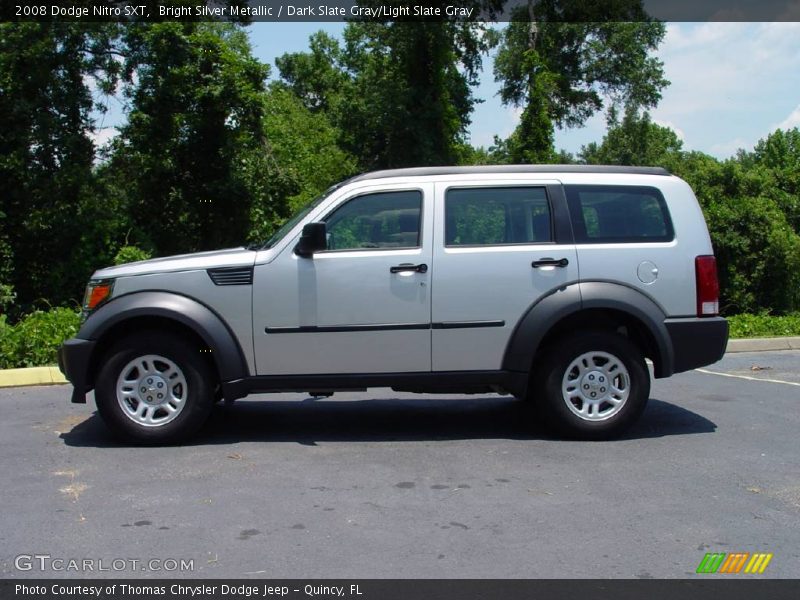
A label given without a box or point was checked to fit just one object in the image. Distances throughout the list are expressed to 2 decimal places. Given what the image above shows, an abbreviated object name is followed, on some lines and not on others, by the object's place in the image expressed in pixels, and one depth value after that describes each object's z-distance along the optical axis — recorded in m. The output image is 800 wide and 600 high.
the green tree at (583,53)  31.50
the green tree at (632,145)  35.33
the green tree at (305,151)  19.59
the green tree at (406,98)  22.89
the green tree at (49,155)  15.79
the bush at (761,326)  13.55
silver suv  6.49
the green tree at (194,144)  16.69
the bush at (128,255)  14.21
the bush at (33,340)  10.11
